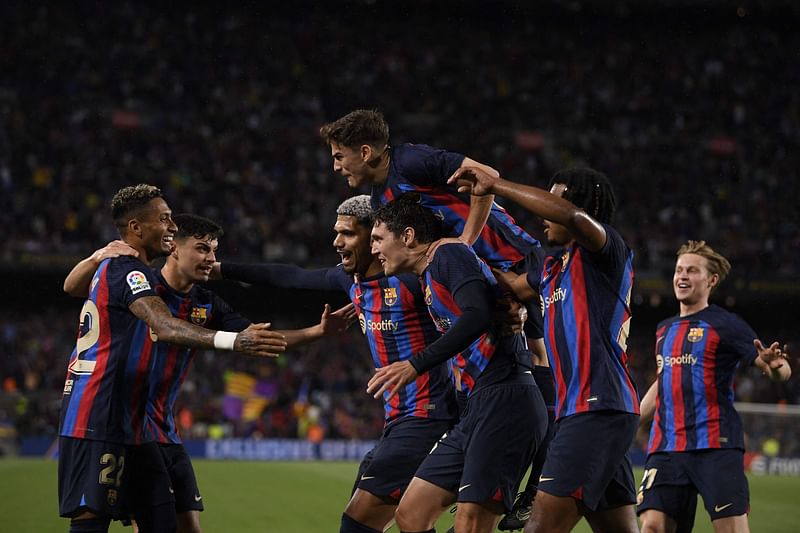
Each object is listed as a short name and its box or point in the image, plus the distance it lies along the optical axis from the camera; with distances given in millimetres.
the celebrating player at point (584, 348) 9531
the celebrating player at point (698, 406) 12867
